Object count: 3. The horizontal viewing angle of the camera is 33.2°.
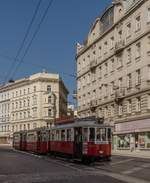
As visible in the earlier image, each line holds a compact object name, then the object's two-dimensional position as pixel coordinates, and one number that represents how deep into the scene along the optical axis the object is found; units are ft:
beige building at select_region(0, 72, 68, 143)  190.65
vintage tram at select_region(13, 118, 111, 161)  51.43
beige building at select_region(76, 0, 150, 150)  84.85
